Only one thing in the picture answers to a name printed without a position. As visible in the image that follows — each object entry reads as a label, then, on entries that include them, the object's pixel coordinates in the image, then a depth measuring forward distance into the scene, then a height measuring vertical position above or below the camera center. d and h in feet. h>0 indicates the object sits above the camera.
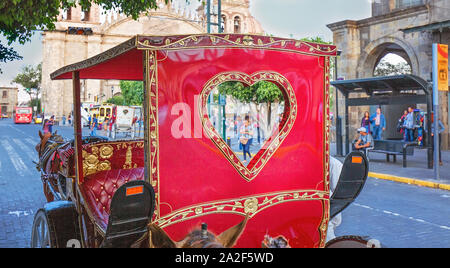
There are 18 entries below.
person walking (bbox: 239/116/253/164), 44.09 -0.06
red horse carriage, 10.79 -0.90
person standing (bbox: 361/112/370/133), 55.06 +1.67
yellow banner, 35.17 +5.73
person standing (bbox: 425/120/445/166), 44.91 +0.50
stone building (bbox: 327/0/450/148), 57.47 +14.96
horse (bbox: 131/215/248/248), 7.82 -2.15
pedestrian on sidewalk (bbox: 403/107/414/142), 58.70 +1.09
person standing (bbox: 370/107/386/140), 56.75 +1.29
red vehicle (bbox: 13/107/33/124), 195.00 +9.67
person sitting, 42.14 -0.78
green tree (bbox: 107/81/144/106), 155.94 +17.27
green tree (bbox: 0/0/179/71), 21.26 +6.84
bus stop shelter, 41.21 +5.11
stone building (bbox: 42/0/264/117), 193.57 +46.73
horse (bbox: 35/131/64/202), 19.15 -1.37
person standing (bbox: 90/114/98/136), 83.98 +2.79
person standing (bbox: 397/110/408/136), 61.34 +1.38
